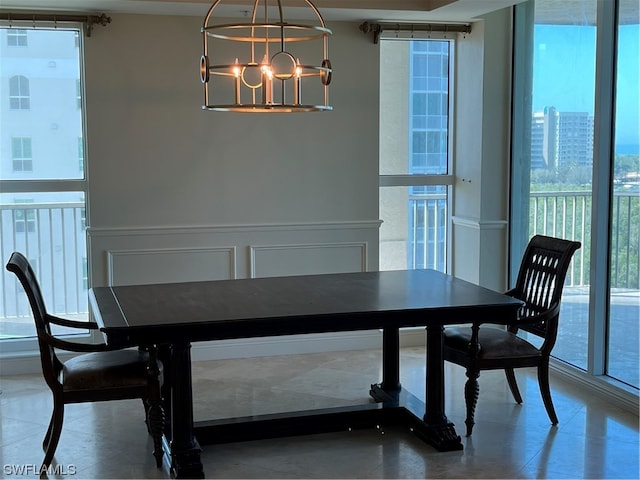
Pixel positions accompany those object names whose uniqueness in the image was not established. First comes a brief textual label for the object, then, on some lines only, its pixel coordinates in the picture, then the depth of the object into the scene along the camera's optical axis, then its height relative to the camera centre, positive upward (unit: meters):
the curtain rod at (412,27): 5.29 +0.96
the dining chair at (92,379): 3.46 -0.91
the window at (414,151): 5.57 +0.13
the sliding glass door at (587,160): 4.37 +0.06
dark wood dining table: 3.37 -0.65
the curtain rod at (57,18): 4.77 +0.91
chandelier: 5.08 +0.73
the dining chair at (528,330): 3.89 -0.84
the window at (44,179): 4.96 -0.06
